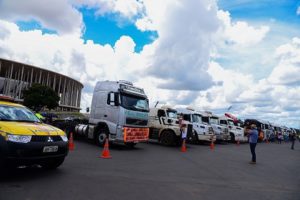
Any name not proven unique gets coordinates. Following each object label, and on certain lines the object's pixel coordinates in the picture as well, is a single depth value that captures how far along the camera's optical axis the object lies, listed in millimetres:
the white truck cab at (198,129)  15292
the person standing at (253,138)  9359
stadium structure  58520
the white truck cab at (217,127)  17517
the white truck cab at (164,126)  13157
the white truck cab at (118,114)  10124
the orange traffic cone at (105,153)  7854
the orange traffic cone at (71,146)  9071
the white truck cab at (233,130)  19906
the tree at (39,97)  45226
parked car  4334
